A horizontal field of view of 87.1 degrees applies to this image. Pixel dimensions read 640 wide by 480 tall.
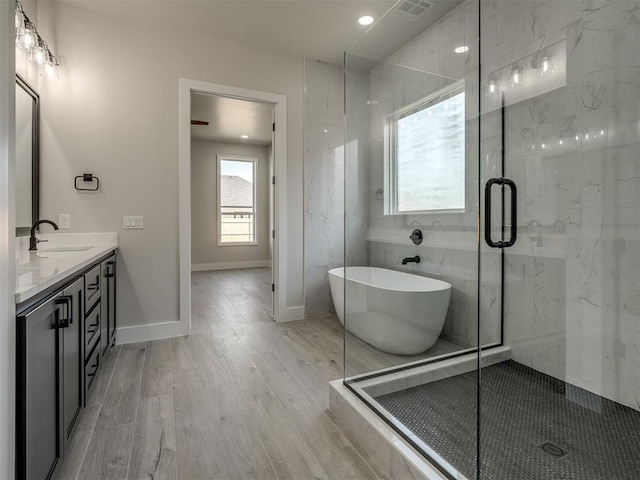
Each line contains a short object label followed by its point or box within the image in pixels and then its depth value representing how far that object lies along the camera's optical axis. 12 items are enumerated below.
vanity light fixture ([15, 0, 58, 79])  2.10
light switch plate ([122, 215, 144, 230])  2.95
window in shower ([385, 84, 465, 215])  2.42
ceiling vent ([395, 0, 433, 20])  2.69
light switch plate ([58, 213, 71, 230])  2.73
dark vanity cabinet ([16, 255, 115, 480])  0.99
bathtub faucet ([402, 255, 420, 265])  2.31
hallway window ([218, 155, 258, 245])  7.48
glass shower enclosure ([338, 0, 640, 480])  1.69
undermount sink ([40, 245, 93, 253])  2.41
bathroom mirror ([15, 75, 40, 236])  2.27
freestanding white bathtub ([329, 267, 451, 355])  2.18
